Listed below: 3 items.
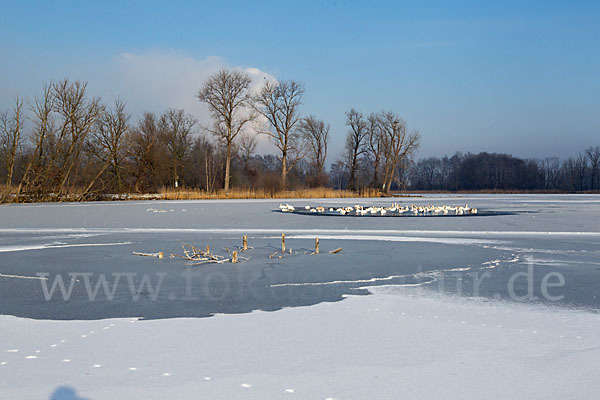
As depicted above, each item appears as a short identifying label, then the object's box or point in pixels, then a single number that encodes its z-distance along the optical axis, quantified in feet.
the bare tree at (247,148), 179.98
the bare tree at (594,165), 249.96
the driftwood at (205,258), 23.08
